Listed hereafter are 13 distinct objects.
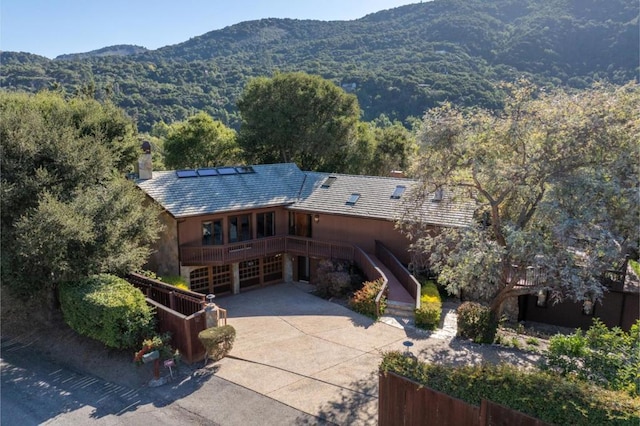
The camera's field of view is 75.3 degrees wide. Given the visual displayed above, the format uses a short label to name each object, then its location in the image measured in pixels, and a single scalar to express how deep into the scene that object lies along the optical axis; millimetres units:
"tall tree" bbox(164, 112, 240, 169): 34775
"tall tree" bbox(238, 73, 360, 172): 31734
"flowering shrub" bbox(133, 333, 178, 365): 11797
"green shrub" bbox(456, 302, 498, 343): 13664
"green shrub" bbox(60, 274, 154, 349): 12195
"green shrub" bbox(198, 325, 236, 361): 12061
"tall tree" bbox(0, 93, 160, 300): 12953
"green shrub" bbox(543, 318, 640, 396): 8523
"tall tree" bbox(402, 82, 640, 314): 9812
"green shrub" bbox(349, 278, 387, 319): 16188
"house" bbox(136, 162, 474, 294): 19500
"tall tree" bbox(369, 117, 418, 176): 38062
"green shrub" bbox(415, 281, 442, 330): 14850
